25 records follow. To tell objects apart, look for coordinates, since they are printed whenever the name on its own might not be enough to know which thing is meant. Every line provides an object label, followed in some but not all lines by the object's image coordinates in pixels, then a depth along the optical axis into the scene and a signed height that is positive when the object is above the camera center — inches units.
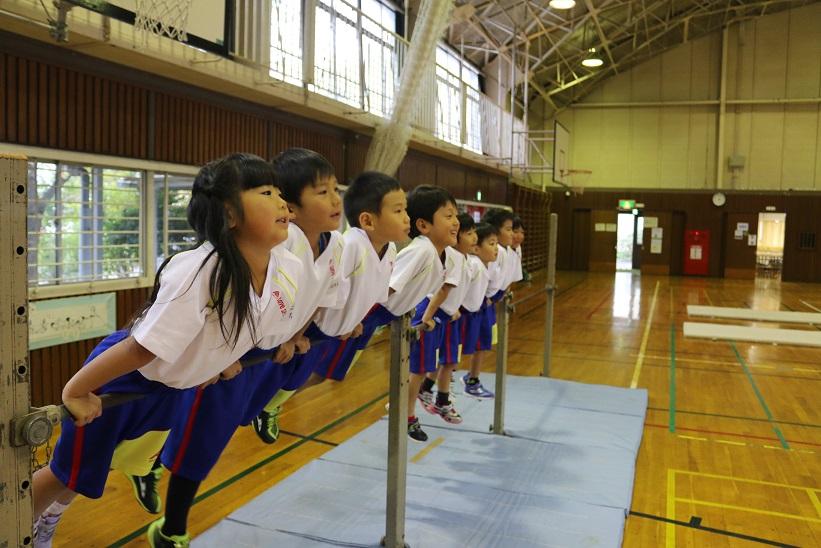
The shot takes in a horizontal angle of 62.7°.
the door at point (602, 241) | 842.8 +1.2
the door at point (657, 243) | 819.5 +1.0
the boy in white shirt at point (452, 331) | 166.6 -24.7
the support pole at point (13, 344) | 49.5 -8.8
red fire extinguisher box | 805.2 -8.6
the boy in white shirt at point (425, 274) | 129.3 -7.5
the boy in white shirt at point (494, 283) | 201.9 -13.4
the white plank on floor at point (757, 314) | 442.9 -46.4
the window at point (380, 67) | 322.3 +84.1
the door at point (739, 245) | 785.6 +1.2
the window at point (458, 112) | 434.3 +87.1
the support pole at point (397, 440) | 114.7 -35.0
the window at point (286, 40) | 241.8 +71.1
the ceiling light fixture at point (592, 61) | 654.5 +175.7
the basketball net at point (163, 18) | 176.5 +57.3
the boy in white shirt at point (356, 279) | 109.8 -7.2
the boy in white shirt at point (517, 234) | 239.7 +2.1
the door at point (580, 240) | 855.7 +1.2
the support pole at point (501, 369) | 186.7 -36.2
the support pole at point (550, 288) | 246.2 -17.5
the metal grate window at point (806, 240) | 767.1 +8.6
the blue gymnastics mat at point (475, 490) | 123.5 -54.2
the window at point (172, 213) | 219.0 +5.7
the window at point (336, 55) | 278.8 +77.1
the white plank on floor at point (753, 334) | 357.4 -48.6
